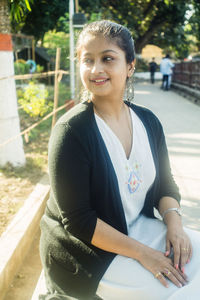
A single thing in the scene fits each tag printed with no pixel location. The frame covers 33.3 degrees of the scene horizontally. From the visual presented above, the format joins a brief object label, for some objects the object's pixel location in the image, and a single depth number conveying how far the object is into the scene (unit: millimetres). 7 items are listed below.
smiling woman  1490
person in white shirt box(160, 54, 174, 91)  15297
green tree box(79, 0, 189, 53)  21711
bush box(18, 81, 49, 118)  5605
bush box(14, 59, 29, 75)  12312
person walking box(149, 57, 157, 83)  20641
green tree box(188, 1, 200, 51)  22658
